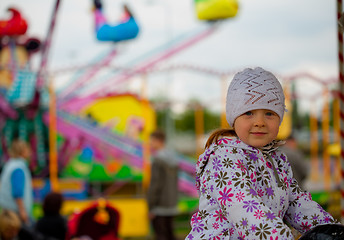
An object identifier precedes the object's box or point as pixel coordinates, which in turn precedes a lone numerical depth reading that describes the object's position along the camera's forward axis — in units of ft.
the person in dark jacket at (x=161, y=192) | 18.93
